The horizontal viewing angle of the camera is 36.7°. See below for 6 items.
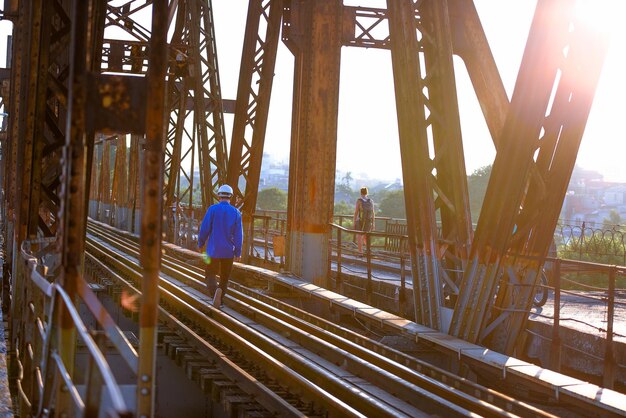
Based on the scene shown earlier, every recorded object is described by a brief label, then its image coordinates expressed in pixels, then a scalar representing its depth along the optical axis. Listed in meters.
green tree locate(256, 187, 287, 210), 143.00
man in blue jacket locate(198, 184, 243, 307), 12.80
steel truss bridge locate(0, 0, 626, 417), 4.66
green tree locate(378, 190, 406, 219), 116.21
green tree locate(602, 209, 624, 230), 89.25
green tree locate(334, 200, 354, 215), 127.69
